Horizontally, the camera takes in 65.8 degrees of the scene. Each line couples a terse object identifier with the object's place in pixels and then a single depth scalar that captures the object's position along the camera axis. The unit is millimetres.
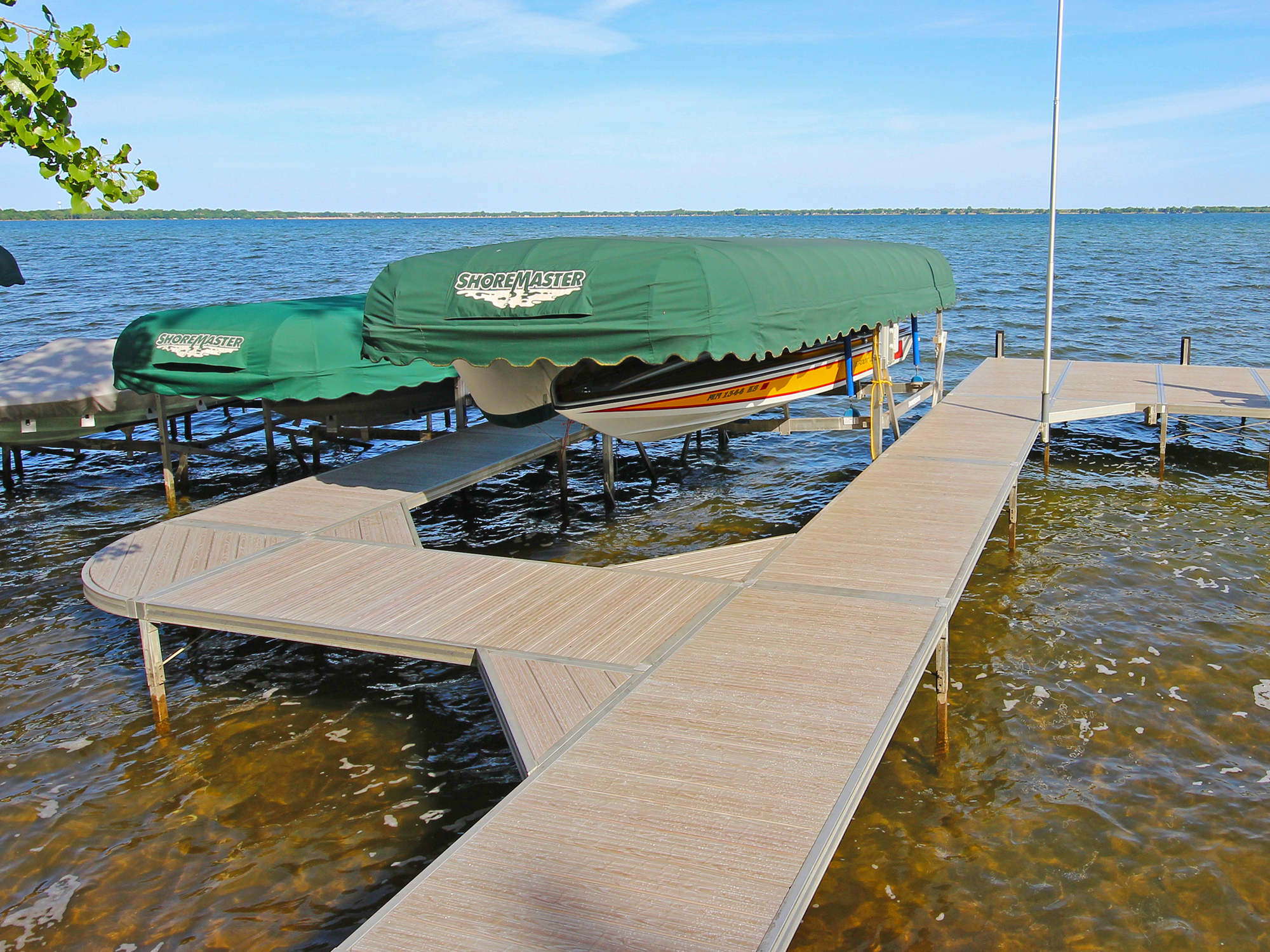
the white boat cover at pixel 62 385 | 11945
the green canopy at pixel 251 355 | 10312
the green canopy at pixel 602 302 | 7270
